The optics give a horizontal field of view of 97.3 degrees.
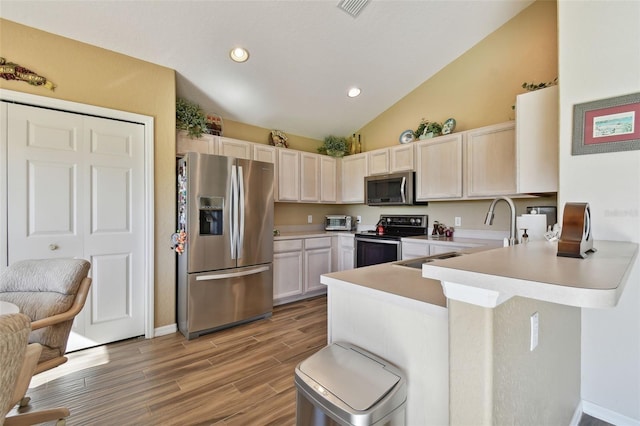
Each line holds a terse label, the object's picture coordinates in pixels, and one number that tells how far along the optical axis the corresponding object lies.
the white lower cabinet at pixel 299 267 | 3.62
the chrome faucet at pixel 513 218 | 1.74
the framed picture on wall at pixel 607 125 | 1.57
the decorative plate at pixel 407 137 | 3.84
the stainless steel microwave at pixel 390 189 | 3.61
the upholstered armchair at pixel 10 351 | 0.78
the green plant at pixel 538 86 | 2.52
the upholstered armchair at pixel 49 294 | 1.58
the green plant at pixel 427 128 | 3.46
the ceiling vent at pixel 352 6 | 2.49
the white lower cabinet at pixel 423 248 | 2.99
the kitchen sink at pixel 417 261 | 1.80
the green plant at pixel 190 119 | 3.04
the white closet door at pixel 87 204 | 2.22
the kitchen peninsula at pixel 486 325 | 0.71
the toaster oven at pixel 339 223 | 4.49
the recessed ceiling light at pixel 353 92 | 3.69
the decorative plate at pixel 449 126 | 3.36
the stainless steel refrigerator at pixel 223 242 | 2.73
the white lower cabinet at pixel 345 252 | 4.00
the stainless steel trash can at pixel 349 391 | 0.90
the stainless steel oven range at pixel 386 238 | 3.49
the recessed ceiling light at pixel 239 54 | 2.76
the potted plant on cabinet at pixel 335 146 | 4.50
